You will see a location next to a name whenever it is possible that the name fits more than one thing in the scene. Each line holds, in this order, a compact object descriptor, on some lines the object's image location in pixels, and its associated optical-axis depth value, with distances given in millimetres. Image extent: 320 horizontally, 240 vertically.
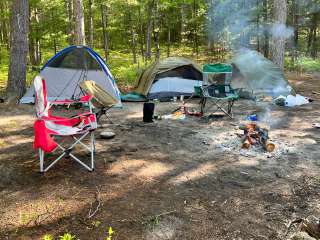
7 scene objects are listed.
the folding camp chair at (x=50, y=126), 4012
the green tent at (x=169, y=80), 8898
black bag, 6638
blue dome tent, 8195
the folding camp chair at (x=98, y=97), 5863
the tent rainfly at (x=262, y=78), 8820
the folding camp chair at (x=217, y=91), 7162
